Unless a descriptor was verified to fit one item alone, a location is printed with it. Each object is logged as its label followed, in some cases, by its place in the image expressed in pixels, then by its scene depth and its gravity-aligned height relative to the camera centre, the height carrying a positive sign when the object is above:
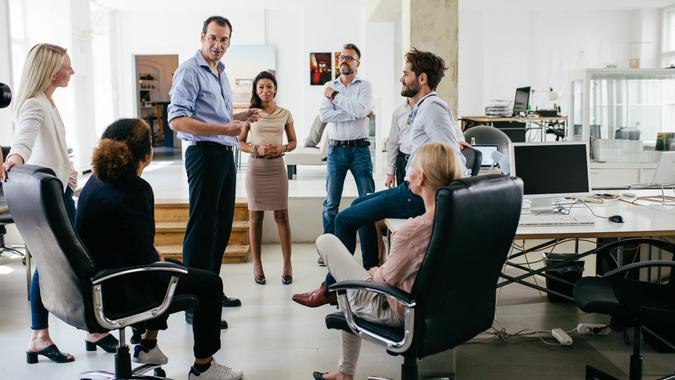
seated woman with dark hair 2.43 -0.35
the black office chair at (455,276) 1.99 -0.51
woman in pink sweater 2.23 -0.48
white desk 2.94 -0.51
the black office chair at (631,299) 2.47 -0.73
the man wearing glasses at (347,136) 4.79 -0.09
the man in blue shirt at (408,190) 3.35 -0.36
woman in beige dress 4.56 -0.34
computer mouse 3.17 -0.49
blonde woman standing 3.11 -0.01
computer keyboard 3.10 -0.50
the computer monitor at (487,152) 5.41 -0.26
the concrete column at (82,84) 9.62 +0.69
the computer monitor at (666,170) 3.96 -0.32
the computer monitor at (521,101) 9.42 +0.30
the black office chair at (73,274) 2.21 -0.54
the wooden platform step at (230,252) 5.34 -1.07
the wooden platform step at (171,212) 5.90 -0.79
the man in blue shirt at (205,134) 3.48 -0.04
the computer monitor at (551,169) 3.48 -0.27
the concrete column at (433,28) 5.78 +0.86
